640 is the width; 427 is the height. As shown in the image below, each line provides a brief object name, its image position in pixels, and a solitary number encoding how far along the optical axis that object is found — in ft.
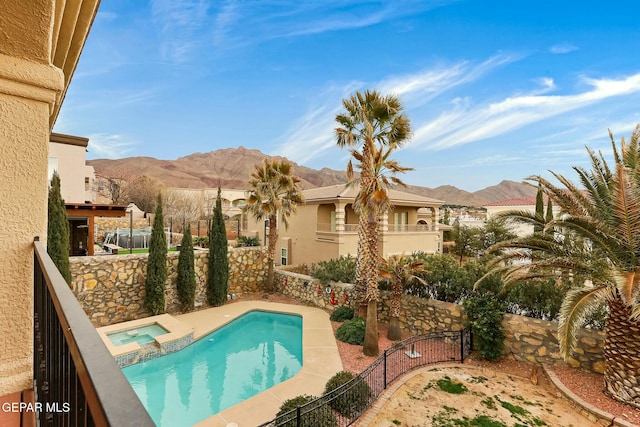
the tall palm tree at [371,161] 31.17
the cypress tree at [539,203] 70.23
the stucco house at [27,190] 6.06
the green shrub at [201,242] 66.59
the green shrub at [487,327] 28.91
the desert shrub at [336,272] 45.44
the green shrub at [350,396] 21.01
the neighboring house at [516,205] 97.25
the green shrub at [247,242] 66.18
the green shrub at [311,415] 18.42
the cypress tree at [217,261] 47.44
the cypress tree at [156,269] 41.22
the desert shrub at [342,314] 40.32
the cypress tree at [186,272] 44.27
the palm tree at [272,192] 50.03
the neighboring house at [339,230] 62.64
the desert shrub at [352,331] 33.42
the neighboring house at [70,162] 57.06
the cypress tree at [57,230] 33.73
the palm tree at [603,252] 20.68
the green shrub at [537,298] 29.04
